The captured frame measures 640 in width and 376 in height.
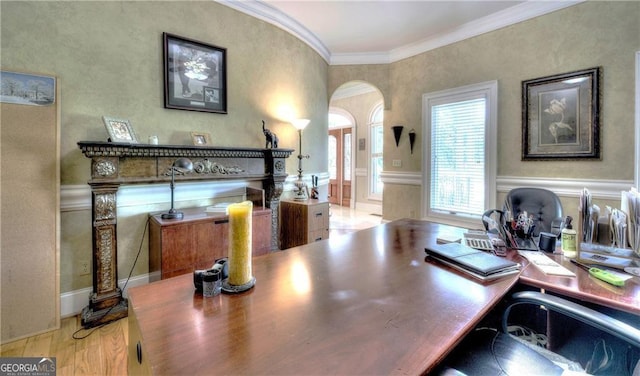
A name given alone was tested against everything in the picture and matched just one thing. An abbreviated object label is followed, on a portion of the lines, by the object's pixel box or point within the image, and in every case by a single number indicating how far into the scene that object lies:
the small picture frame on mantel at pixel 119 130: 2.17
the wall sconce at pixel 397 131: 4.46
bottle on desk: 1.34
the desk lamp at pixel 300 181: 3.49
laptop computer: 1.10
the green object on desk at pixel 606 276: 1.03
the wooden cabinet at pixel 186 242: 2.15
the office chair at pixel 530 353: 0.85
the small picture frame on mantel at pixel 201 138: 2.71
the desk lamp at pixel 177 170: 2.27
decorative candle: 0.95
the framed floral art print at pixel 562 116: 2.85
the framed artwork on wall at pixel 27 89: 1.84
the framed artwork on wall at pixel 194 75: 2.57
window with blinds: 3.62
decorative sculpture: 3.12
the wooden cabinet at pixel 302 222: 3.20
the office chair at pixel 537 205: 2.30
